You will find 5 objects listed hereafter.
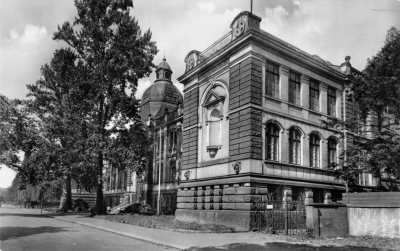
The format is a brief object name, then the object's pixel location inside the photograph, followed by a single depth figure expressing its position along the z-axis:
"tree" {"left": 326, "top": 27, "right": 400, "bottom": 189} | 19.17
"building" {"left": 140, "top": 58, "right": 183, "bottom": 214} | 38.22
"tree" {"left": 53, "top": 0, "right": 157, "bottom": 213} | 30.77
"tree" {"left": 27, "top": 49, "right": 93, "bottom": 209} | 29.87
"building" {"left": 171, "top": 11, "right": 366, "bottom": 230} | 20.95
